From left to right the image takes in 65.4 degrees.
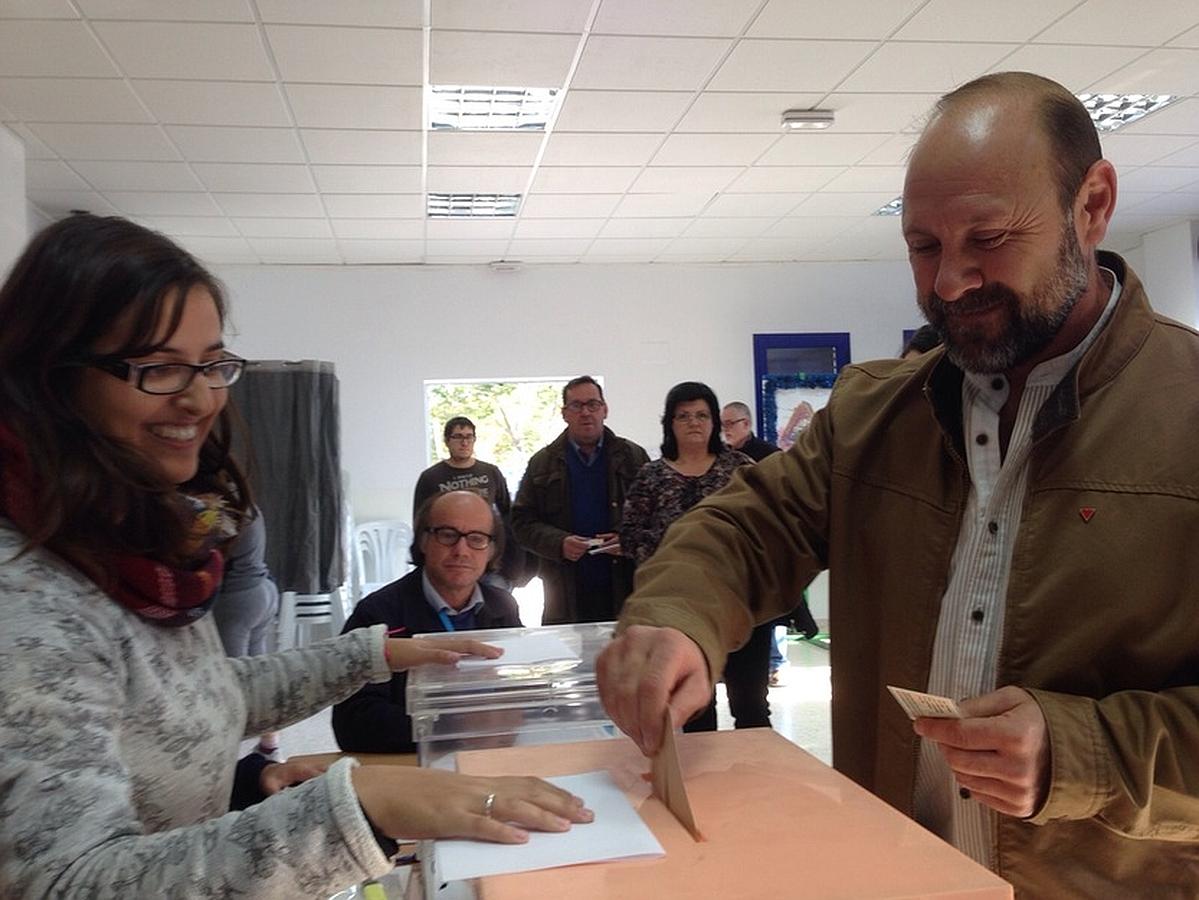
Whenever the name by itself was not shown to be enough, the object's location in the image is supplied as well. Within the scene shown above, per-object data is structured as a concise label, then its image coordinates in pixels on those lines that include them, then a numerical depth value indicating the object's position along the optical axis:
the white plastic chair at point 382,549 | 6.60
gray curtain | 3.95
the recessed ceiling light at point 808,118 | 4.23
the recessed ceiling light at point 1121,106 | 4.32
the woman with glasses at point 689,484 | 3.34
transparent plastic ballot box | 1.09
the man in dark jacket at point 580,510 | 3.63
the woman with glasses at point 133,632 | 0.63
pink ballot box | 0.53
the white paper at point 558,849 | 0.57
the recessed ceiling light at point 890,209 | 5.89
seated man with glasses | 2.26
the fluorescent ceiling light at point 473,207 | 5.45
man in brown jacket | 0.75
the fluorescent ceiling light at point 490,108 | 3.99
